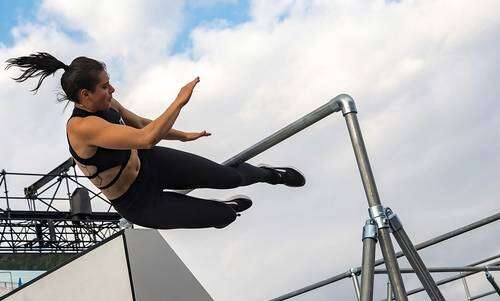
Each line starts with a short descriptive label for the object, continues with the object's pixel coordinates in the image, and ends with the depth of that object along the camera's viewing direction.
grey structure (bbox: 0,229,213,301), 3.72
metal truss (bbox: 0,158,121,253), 17.44
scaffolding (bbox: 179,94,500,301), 2.52
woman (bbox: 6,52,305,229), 2.87
